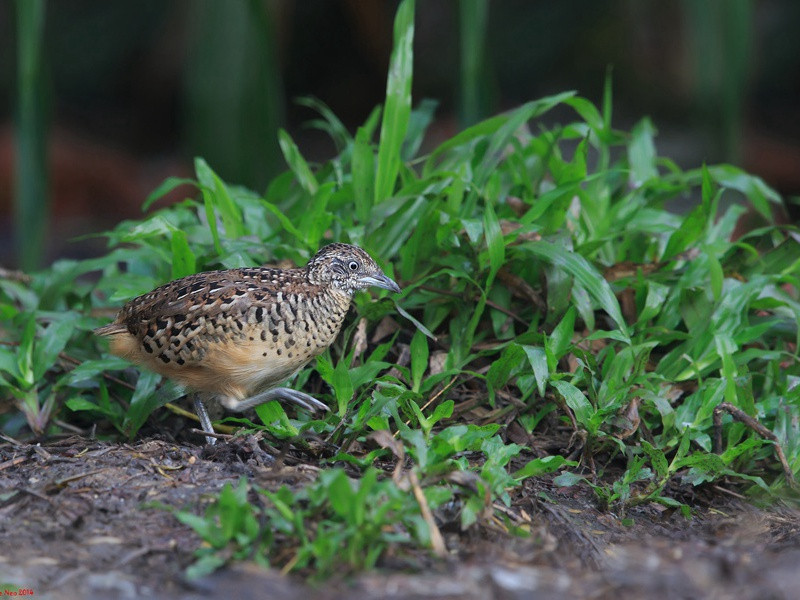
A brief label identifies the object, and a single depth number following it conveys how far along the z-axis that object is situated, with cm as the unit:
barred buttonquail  847
